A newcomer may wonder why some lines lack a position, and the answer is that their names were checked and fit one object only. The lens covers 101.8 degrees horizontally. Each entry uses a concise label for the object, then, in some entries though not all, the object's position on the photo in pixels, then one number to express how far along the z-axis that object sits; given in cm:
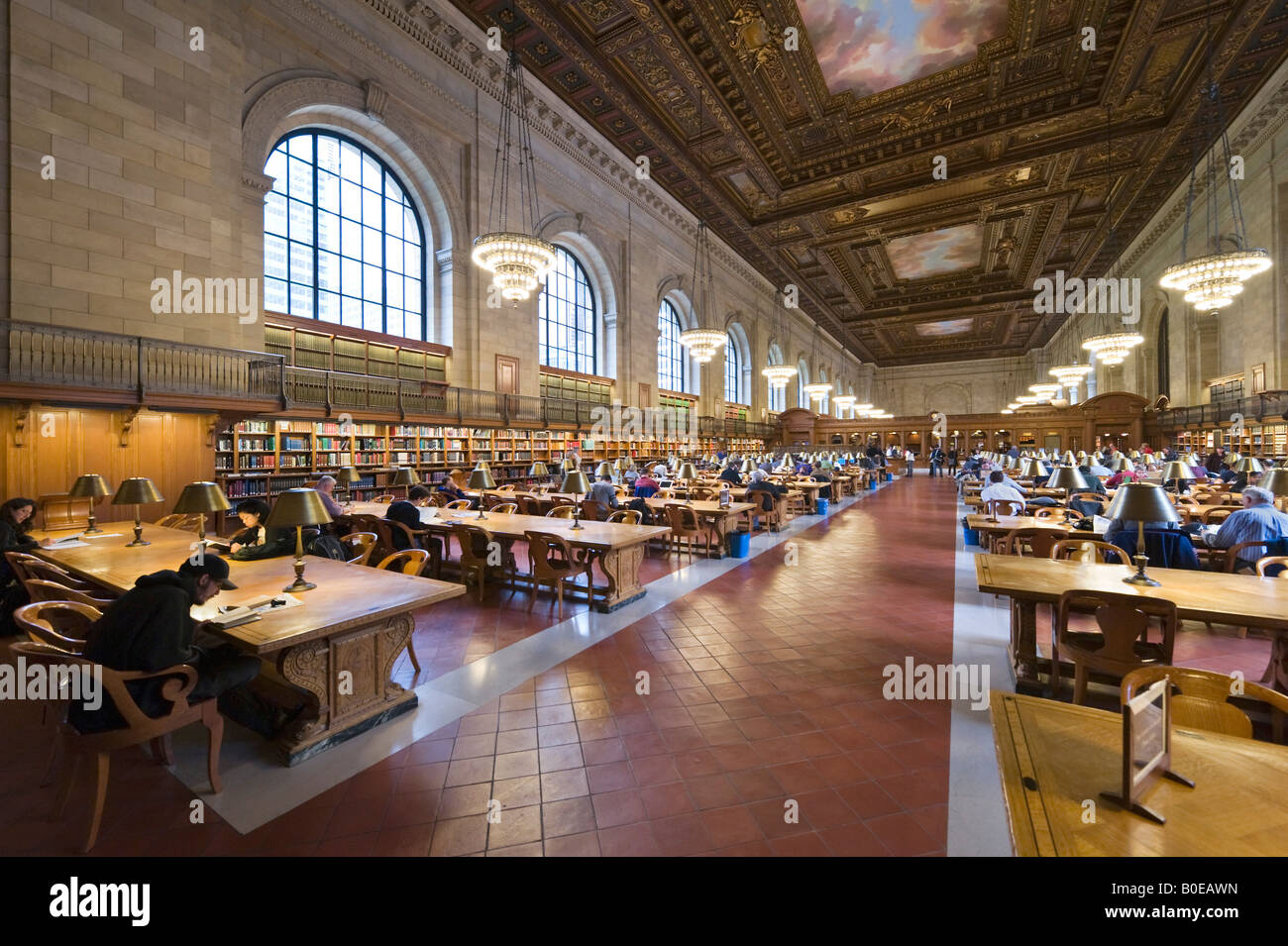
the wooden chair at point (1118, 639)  261
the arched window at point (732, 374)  2482
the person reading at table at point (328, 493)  474
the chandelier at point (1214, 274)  818
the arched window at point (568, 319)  1507
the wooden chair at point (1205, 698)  158
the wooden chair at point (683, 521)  700
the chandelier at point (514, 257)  866
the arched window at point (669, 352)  2008
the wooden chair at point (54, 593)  308
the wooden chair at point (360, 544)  423
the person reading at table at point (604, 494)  726
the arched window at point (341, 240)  937
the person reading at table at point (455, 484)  834
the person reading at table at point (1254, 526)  431
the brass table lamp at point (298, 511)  277
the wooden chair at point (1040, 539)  479
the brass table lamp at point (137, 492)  403
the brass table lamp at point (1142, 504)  273
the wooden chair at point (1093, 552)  405
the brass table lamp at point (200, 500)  367
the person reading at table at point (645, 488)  888
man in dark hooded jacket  219
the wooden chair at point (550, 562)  500
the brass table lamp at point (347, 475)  699
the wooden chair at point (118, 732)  208
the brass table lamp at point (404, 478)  679
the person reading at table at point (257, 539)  399
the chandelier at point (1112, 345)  1232
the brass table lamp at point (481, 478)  629
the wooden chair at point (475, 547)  550
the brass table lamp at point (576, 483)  530
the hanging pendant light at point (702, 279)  1979
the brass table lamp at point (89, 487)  465
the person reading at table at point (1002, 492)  711
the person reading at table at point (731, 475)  1037
